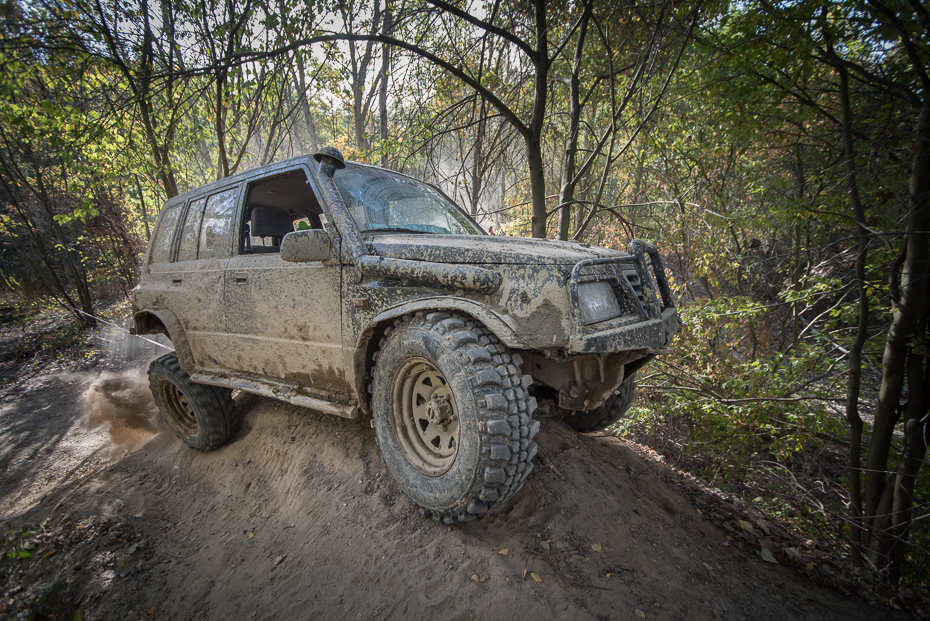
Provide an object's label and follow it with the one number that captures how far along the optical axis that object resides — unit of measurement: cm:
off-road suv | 187
